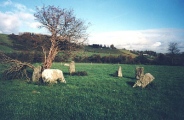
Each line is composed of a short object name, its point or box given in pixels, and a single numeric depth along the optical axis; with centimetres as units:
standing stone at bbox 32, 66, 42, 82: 1720
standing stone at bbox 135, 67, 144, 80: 2243
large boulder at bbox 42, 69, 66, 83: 1636
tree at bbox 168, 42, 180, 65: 8119
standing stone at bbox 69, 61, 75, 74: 2585
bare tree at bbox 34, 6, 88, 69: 1945
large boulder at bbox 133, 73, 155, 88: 1592
